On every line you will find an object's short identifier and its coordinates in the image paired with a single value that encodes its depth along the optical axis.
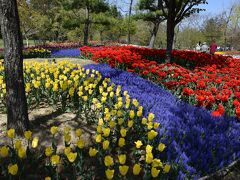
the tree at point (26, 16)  12.35
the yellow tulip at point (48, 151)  1.93
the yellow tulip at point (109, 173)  1.70
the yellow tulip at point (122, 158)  1.84
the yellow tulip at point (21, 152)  1.90
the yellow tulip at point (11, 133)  2.10
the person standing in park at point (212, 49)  10.85
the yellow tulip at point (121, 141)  2.14
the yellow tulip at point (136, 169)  1.77
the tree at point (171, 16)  8.82
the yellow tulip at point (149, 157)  1.95
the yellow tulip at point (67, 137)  2.12
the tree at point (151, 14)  14.43
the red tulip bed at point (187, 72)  4.05
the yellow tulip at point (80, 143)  2.06
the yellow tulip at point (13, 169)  1.72
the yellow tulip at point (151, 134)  2.31
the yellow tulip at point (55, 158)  1.82
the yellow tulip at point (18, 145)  1.96
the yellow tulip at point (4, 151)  1.87
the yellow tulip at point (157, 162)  1.98
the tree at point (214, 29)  38.86
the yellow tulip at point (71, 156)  1.89
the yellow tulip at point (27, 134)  2.08
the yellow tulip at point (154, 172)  1.82
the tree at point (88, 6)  15.91
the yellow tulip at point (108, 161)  1.88
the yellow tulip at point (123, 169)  1.74
